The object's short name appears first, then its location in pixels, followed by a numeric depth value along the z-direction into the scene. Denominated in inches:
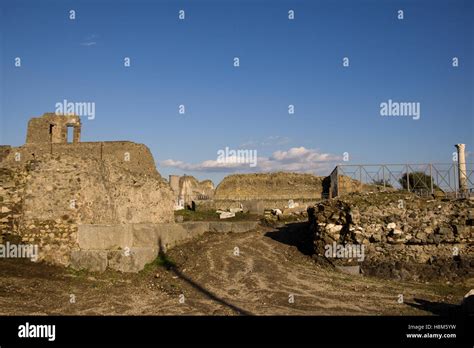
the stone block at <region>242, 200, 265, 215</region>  1030.9
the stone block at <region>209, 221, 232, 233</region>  810.2
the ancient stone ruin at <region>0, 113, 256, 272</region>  443.5
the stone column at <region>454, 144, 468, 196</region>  690.2
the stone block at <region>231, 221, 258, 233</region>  815.1
